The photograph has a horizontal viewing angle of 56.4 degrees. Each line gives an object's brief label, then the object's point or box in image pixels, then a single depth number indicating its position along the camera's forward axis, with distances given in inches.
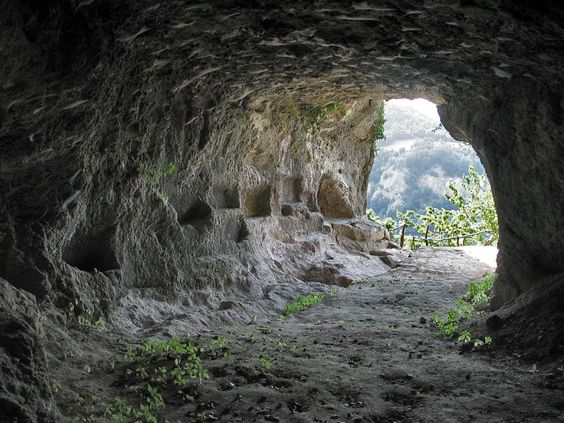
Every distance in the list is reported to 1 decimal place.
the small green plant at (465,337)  210.1
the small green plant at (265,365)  170.1
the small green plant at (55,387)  130.3
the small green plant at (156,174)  230.2
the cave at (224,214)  138.5
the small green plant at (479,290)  287.3
